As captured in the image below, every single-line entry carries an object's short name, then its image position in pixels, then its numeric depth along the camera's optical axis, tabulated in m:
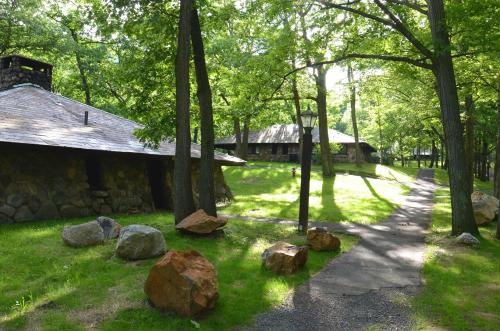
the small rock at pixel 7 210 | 11.11
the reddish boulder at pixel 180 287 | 5.77
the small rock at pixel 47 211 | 12.02
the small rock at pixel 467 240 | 10.92
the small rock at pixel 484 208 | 13.99
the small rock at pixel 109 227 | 9.73
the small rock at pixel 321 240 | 10.10
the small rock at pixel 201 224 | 10.37
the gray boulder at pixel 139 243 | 8.22
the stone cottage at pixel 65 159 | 11.51
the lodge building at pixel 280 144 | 47.12
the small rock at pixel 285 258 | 8.10
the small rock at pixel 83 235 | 8.91
